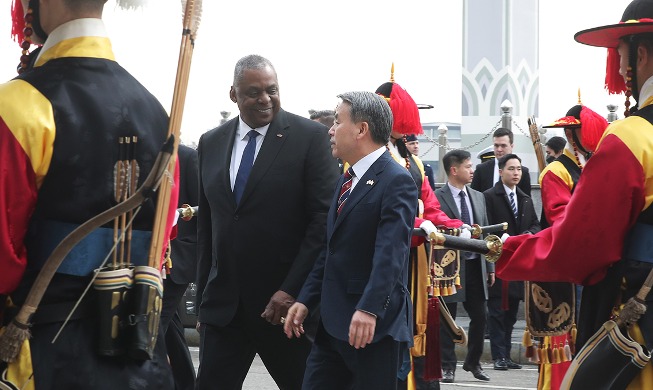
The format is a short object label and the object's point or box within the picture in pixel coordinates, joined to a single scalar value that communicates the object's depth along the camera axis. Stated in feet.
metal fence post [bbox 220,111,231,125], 53.88
